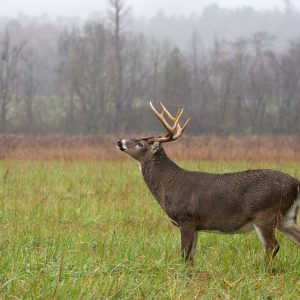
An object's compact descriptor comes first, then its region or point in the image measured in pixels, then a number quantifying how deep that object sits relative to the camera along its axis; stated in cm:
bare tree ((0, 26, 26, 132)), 8744
